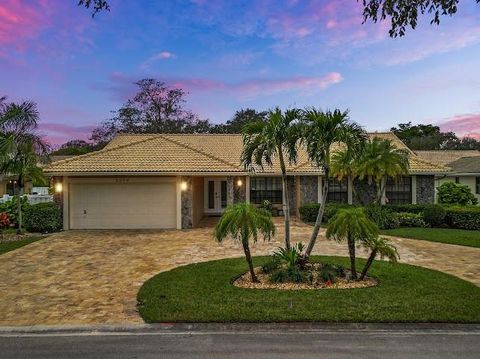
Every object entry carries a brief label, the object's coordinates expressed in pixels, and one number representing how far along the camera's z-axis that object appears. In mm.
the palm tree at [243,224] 8070
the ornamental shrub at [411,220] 17953
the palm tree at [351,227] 8086
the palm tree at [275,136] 8867
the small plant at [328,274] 8547
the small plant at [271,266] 9266
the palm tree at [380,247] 8047
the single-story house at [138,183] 17031
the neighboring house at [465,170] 28878
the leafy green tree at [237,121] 49906
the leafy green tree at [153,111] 44500
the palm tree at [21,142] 15898
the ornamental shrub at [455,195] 24062
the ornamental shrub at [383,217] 17375
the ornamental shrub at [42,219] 16828
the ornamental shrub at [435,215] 17750
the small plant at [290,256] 9008
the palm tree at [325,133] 8500
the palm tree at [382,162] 16922
